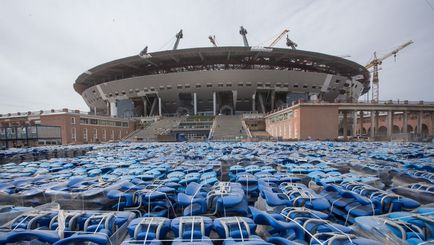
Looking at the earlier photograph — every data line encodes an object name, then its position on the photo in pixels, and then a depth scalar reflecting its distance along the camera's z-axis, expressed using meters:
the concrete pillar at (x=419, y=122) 49.34
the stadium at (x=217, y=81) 66.38
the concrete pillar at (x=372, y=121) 49.95
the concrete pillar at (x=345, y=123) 46.20
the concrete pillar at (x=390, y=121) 48.41
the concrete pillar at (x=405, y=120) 48.54
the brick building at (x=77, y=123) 46.94
